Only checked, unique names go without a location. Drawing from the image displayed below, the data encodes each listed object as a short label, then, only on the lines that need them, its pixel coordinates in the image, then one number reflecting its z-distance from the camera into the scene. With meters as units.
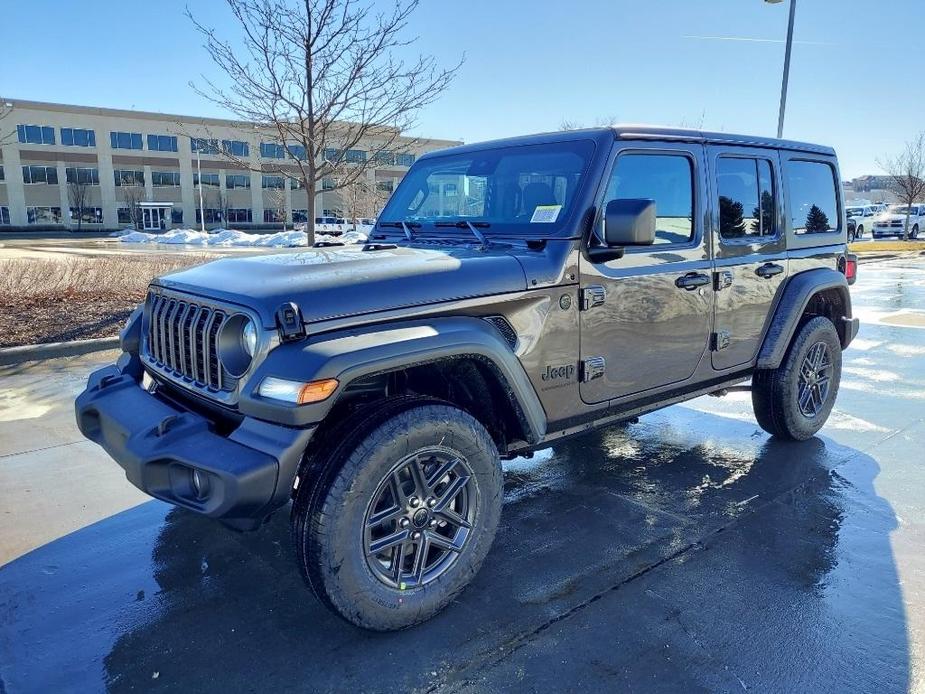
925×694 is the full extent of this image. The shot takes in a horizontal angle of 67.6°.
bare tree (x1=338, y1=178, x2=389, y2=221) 40.72
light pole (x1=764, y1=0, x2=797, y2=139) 14.10
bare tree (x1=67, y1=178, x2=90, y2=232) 60.84
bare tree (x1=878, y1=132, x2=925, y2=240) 33.98
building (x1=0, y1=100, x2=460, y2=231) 58.97
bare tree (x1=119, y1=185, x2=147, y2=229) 63.53
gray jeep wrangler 2.50
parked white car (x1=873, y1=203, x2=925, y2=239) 36.47
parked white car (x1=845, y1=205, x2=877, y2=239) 36.38
